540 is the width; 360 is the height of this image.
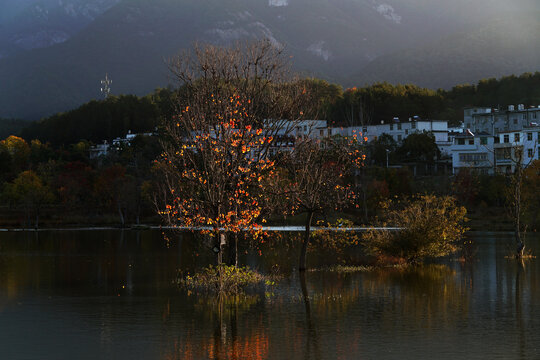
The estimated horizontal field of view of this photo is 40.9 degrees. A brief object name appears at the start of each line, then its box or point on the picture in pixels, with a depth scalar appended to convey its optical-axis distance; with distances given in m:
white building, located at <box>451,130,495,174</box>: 147.12
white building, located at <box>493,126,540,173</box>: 140.75
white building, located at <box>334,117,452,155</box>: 174.88
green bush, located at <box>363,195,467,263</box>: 48.97
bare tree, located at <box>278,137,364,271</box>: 42.09
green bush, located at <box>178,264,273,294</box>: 36.84
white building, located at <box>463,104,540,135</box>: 171.75
